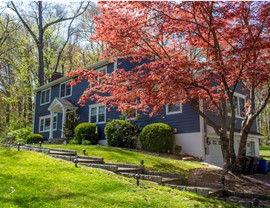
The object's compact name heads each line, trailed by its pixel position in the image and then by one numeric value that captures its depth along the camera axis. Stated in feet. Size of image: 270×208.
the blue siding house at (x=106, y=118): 45.52
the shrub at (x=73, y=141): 57.00
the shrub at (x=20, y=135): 65.02
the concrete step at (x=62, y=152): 31.06
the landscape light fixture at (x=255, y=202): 16.65
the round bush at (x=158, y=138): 45.88
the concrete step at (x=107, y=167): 23.65
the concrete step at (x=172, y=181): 22.63
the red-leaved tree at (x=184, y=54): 26.15
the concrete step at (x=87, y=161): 26.80
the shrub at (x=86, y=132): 57.82
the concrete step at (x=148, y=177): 21.73
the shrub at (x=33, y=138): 66.28
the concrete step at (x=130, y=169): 24.58
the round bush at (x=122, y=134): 50.60
